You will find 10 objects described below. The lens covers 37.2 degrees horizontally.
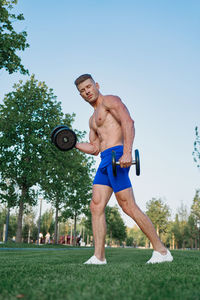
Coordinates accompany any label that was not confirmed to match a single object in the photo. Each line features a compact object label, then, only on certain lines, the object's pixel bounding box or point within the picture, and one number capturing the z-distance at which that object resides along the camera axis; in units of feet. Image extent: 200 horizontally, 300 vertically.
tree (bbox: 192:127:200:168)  76.07
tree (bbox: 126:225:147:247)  309.94
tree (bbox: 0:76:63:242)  62.69
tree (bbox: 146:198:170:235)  147.02
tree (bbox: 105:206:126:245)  168.47
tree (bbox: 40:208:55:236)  180.28
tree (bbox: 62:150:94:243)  87.56
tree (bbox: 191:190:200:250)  120.16
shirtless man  12.76
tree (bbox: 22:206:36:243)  174.50
